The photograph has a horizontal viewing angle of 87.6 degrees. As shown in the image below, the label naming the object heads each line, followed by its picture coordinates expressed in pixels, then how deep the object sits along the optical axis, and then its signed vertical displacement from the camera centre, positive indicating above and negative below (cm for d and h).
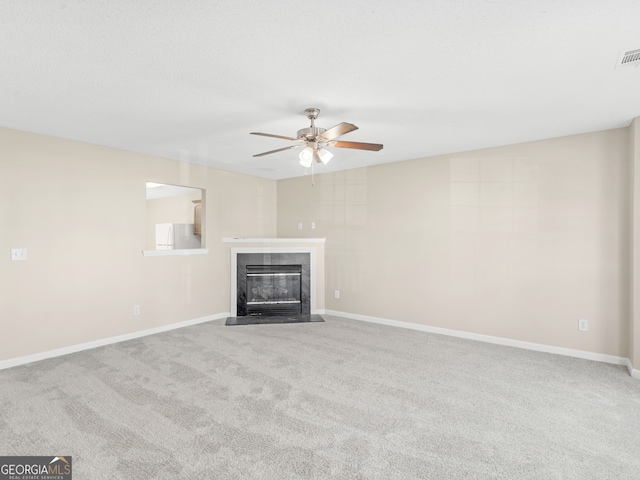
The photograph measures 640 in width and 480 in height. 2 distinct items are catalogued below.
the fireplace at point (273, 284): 536 -72
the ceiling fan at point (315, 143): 276 +83
